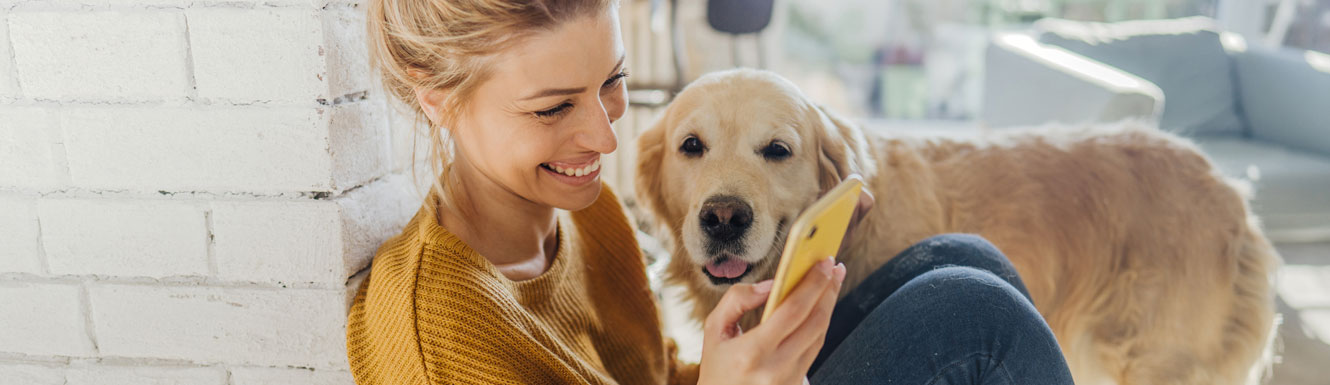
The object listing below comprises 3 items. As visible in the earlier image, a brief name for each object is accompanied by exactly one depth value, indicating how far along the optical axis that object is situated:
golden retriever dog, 1.61
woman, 0.82
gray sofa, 2.89
